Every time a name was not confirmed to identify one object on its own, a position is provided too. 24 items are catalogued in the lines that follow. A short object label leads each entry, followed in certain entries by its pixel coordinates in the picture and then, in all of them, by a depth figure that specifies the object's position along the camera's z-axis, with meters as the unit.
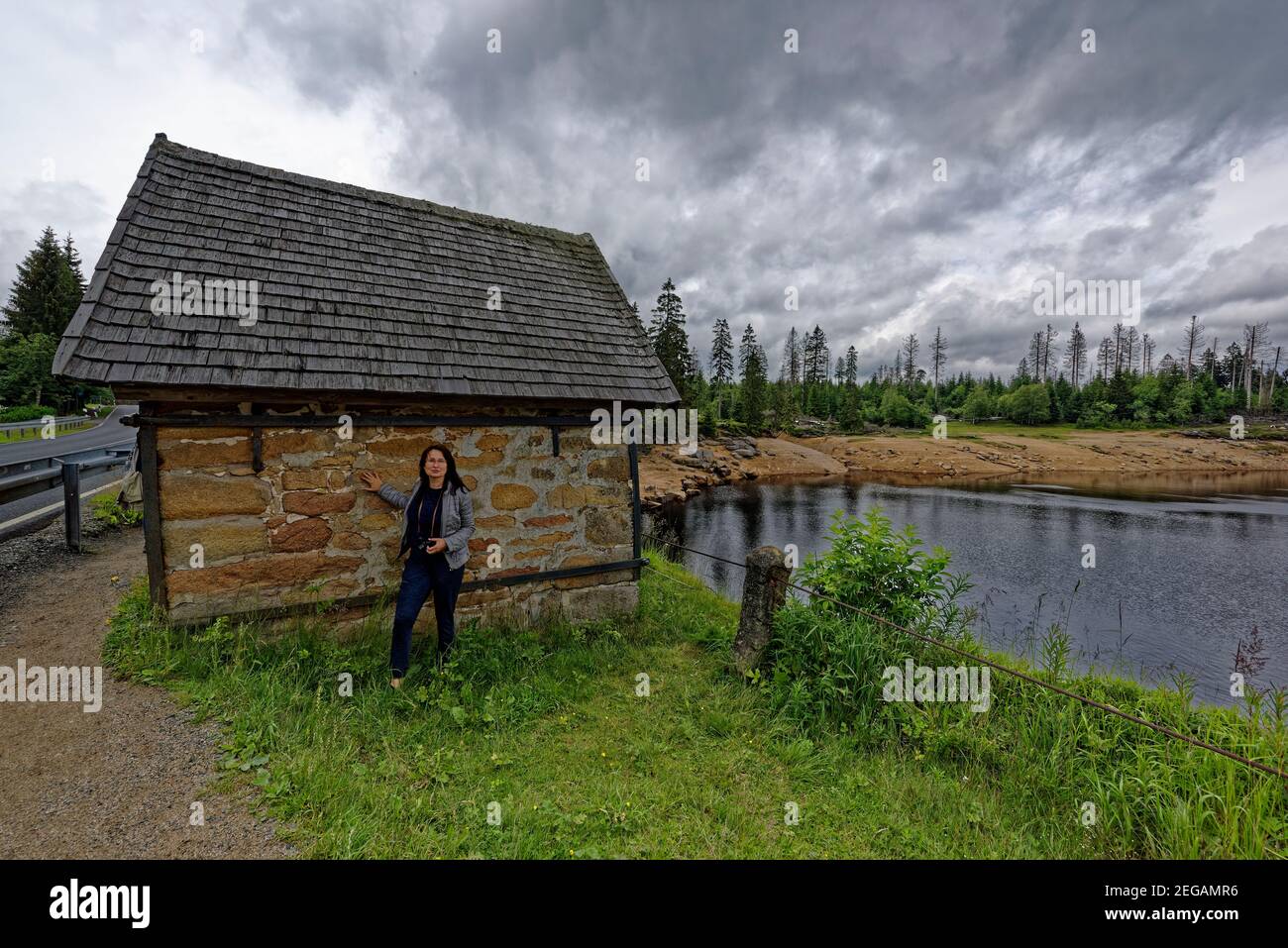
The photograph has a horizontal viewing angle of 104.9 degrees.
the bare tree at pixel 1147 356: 71.62
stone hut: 4.60
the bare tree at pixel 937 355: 71.69
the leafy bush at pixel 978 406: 63.89
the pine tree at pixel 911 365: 76.69
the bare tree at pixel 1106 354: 71.00
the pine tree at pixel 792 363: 72.72
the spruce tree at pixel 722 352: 55.00
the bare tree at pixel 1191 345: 64.69
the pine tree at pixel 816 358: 64.25
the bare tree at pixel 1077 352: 70.94
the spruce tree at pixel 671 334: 35.41
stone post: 5.50
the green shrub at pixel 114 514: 8.59
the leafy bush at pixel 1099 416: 54.97
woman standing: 4.62
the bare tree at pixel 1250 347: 60.80
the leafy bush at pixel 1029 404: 59.31
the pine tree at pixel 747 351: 48.34
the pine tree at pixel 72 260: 37.99
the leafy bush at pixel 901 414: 58.16
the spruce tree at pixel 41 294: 33.38
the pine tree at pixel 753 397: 46.47
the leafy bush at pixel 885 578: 5.66
